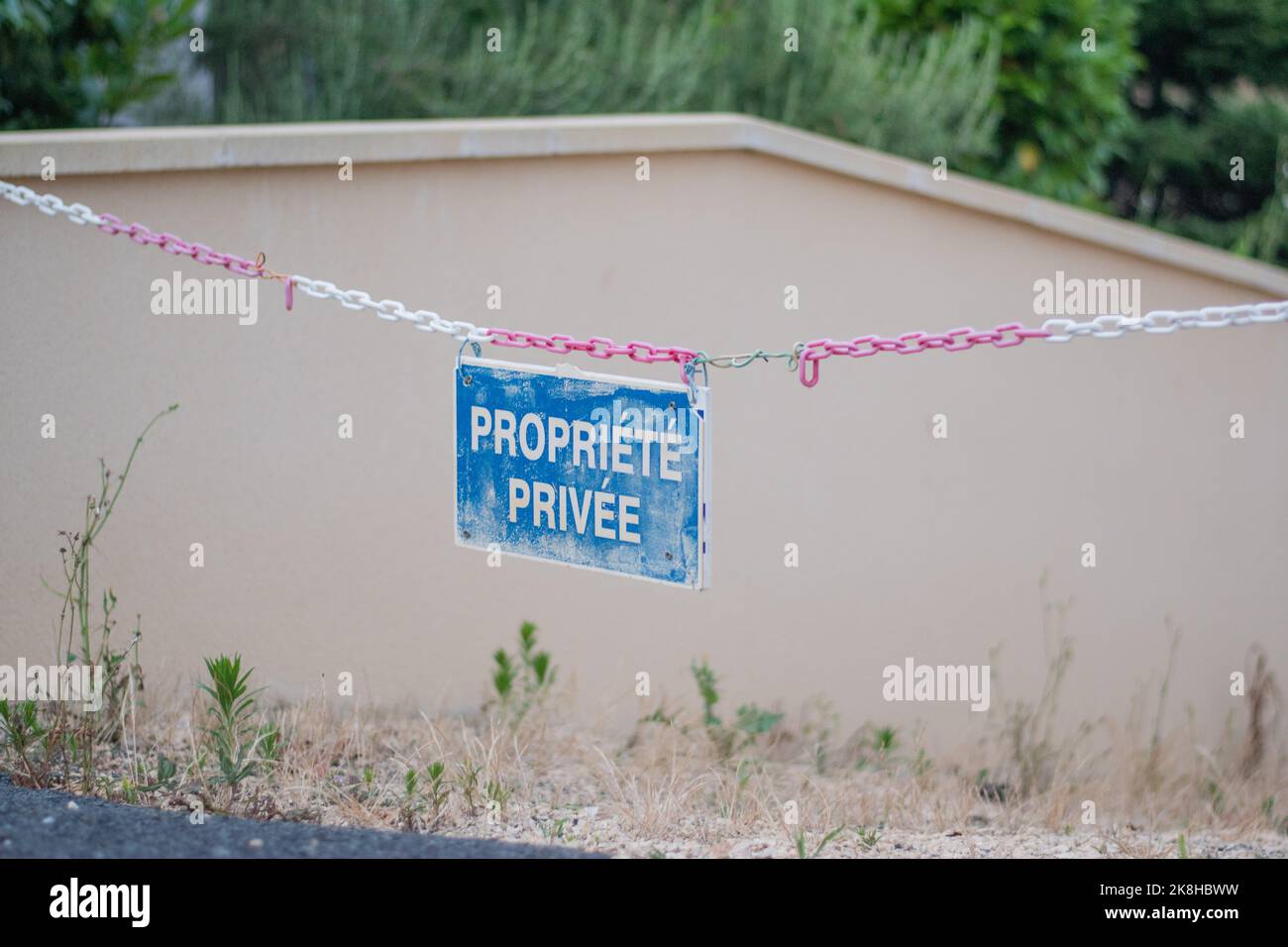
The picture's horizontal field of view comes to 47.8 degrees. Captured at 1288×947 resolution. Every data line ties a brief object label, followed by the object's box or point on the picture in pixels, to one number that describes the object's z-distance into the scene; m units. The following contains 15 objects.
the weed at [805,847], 3.69
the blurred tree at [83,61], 6.08
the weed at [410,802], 3.91
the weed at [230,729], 3.92
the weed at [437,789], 3.95
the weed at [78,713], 4.07
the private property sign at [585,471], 3.50
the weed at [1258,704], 6.11
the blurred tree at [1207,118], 11.48
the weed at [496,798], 4.09
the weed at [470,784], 4.07
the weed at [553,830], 3.94
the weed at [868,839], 4.02
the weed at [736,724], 5.19
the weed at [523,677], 5.01
